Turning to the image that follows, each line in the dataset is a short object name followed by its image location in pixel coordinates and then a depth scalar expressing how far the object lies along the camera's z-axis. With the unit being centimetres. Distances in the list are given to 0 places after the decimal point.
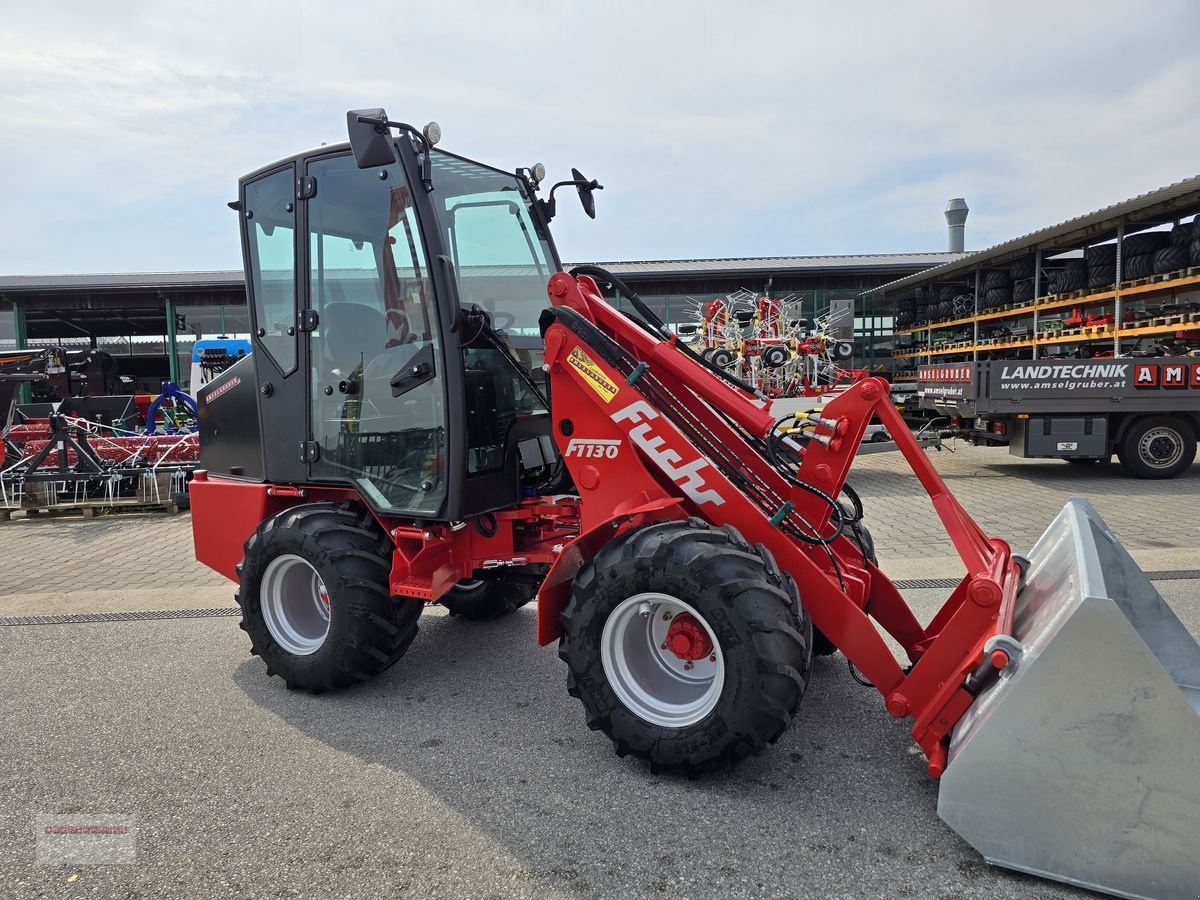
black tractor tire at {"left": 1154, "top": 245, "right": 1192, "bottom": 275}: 1209
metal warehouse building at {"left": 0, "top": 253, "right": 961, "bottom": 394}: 2209
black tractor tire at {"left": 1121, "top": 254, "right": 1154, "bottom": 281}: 1292
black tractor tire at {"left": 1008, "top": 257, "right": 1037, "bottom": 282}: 1700
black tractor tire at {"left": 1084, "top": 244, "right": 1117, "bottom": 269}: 1412
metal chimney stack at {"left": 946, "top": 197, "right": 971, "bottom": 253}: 3388
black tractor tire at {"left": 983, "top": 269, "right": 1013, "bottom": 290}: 1784
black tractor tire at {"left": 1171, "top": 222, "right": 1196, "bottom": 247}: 1207
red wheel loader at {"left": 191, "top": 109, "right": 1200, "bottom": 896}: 215
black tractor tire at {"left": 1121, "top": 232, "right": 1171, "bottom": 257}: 1305
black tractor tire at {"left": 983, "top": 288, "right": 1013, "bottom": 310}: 1766
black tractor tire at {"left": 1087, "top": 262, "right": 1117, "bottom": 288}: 1403
